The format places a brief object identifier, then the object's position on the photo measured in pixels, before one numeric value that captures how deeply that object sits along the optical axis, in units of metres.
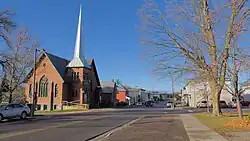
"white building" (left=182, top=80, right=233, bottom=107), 44.70
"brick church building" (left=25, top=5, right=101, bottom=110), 38.66
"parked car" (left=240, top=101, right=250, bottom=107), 43.83
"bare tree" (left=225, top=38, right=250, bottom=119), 13.06
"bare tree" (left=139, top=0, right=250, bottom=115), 13.82
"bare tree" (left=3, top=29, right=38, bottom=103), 26.87
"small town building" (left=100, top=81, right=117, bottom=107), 48.73
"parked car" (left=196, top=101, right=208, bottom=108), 40.09
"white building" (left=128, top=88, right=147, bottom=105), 82.78
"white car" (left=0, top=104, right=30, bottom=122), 16.59
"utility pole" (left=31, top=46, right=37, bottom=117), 19.81
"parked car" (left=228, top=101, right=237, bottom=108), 40.09
